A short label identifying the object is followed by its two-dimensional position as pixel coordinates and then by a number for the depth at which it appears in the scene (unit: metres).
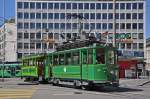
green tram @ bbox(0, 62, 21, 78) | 71.25
